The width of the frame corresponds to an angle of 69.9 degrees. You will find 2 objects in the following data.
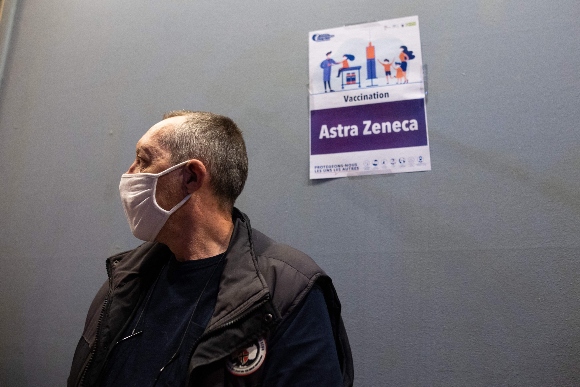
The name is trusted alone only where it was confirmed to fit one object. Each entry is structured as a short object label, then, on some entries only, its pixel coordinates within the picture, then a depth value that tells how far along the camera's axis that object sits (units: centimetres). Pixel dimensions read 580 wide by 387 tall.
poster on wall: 125
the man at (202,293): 77
